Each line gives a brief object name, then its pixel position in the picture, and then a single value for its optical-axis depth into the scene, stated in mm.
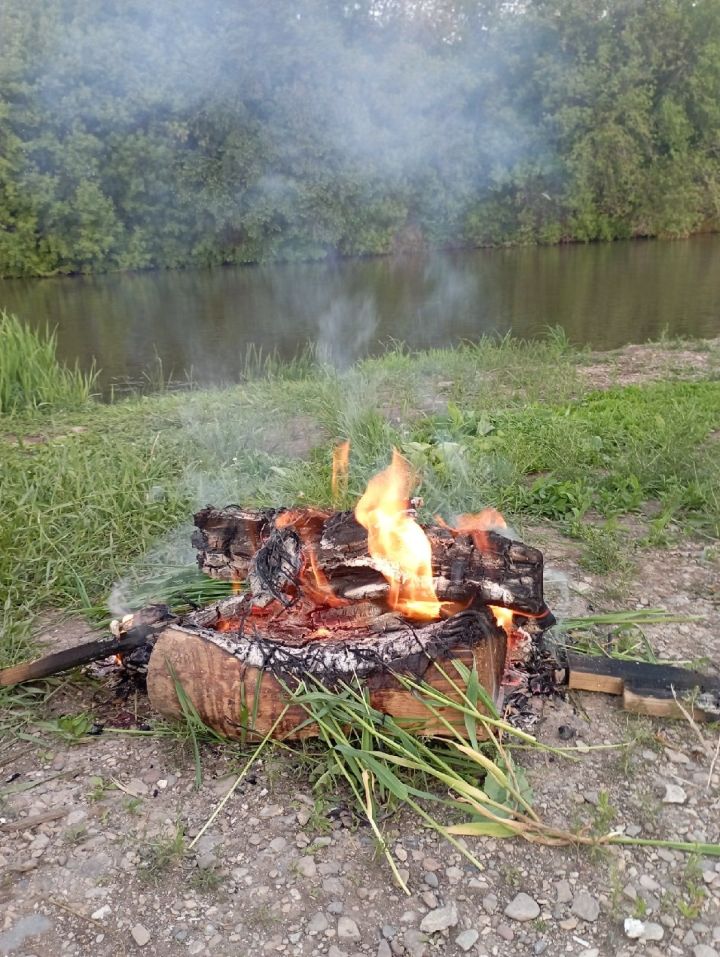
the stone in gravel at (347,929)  688
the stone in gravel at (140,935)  687
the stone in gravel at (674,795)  810
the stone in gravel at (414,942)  674
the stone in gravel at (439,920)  693
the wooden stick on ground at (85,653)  966
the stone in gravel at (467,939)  679
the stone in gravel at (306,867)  746
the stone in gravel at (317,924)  694
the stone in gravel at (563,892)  712
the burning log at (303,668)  859
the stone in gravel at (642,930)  679
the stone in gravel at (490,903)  707
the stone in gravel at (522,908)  699
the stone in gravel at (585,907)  697
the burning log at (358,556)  968
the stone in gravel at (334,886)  727
